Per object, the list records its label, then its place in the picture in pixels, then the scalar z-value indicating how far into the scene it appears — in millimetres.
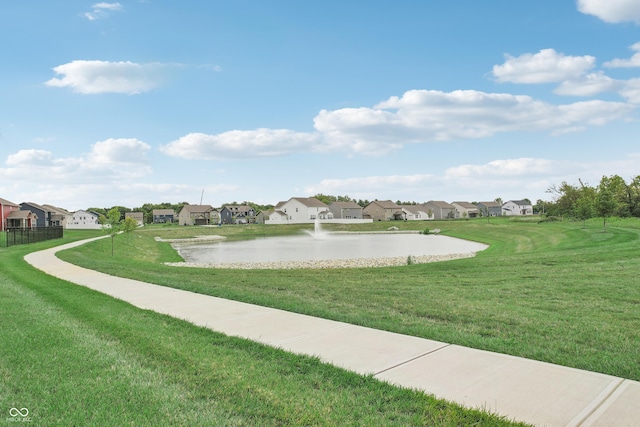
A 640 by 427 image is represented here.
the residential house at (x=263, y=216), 109719
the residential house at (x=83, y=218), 89562
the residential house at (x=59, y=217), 81000
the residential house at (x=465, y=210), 124312
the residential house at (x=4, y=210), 49059
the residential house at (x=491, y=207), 130375
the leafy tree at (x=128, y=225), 27577
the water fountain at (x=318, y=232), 60172
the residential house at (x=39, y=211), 63562
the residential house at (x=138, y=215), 106269
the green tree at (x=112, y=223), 25897
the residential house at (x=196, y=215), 111625
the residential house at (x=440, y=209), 121062
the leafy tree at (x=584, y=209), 35281
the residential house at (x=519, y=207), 130375
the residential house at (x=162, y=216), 122875
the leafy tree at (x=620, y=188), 50562
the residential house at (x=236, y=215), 112688
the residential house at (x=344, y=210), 109750
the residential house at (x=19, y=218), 51312
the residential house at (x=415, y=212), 114938
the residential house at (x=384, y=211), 112688
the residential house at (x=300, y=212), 100812
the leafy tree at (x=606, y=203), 29823
